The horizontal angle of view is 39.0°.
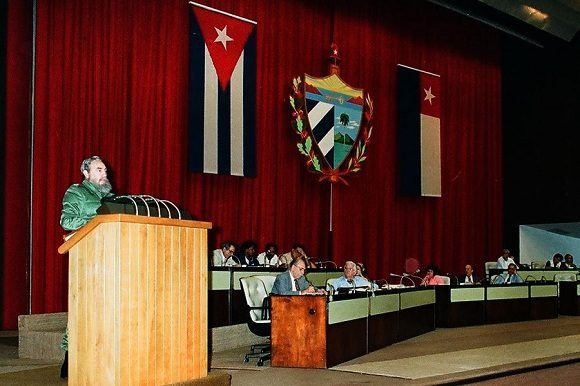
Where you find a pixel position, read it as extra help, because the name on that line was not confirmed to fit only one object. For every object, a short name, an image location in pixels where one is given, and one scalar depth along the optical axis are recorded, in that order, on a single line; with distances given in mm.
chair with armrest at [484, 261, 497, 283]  15551
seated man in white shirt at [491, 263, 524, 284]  12086
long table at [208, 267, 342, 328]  8212
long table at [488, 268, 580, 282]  13741
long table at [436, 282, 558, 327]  10805
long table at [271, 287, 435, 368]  6719
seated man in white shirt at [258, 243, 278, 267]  11117
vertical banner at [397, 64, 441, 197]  15023
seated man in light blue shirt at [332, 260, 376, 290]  8602
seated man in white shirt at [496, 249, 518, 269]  14641
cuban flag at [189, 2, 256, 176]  11188
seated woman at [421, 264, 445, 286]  11234
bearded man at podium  4648
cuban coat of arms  12914
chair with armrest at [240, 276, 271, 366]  7117
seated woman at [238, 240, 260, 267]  10602
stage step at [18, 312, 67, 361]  6691
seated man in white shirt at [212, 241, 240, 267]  9828
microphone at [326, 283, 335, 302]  6791
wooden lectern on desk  6715
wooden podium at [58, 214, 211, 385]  3863
